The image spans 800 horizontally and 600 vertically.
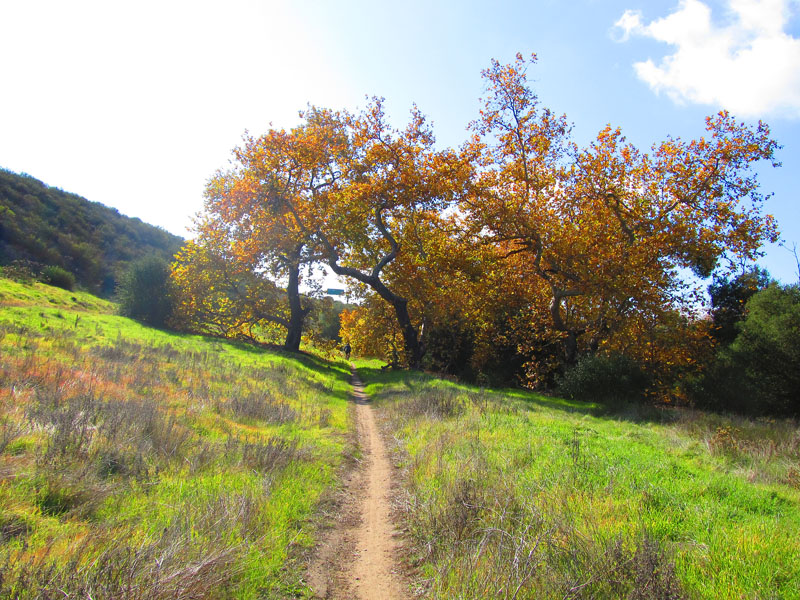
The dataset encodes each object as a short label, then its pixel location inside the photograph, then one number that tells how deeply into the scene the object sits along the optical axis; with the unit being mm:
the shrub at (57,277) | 35466
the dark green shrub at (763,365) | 18984
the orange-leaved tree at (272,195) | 24297
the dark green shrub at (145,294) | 29422
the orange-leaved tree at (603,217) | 19031
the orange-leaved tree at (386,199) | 22797
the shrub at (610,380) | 18172
